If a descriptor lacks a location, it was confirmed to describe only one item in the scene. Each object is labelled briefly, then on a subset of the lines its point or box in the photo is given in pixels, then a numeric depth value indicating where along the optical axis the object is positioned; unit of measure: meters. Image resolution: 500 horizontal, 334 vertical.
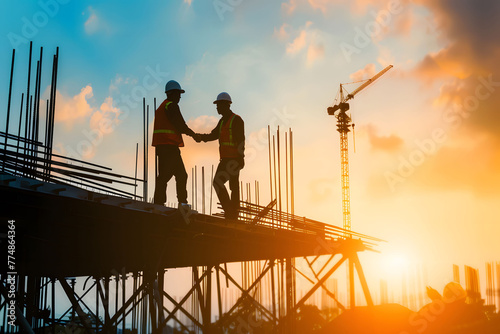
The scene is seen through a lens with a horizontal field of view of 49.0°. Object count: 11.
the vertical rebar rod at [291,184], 20.80
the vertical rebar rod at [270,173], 20.02
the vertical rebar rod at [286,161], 20.67
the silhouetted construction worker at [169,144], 10.38
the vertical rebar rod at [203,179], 25.71
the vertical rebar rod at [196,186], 25.50
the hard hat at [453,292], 15.03
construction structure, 8.80
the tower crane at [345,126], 69.25
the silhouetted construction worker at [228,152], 11.20
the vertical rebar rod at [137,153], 24.74
